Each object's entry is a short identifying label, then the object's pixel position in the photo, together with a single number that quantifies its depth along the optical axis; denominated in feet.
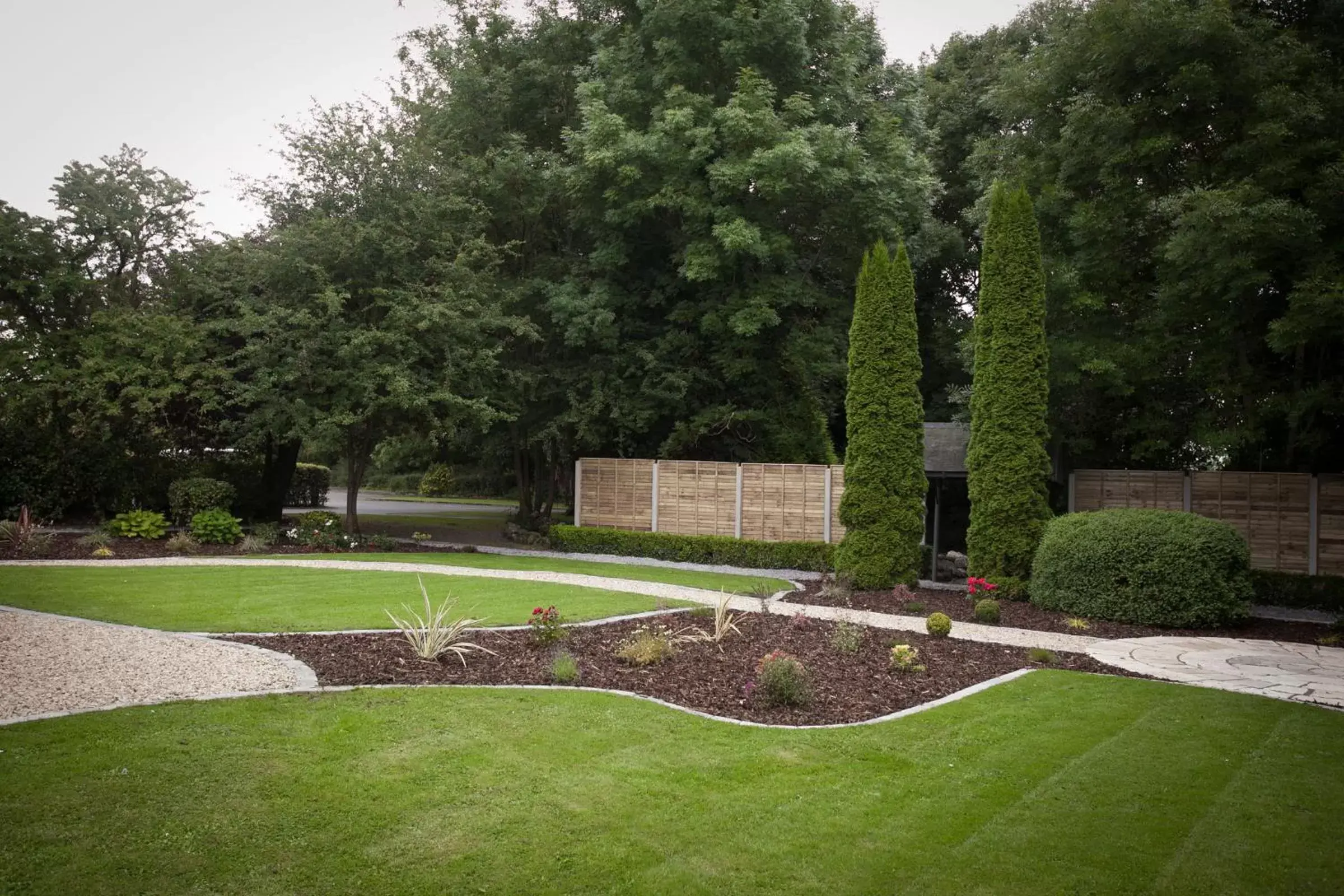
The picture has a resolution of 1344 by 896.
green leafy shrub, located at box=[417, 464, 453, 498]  148.97
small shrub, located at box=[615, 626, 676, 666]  26.99
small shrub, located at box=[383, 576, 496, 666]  26.63
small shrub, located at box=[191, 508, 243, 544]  59.21
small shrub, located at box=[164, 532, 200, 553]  55.62
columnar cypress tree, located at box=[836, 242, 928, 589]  47.09
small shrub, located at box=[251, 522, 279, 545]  60.75
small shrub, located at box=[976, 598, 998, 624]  38.52
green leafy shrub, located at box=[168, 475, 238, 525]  62.18
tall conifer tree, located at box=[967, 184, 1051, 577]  45.39
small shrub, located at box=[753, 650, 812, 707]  22.98
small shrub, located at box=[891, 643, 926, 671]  27.76
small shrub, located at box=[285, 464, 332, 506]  103.65
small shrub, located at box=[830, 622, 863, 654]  29.89
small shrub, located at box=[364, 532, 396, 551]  63.41
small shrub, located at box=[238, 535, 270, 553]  57.62
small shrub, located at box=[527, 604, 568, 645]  29.07
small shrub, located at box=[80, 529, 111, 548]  53.88
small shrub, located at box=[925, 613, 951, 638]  33.94
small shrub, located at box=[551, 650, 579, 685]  24.77
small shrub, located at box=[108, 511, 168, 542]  58.70
